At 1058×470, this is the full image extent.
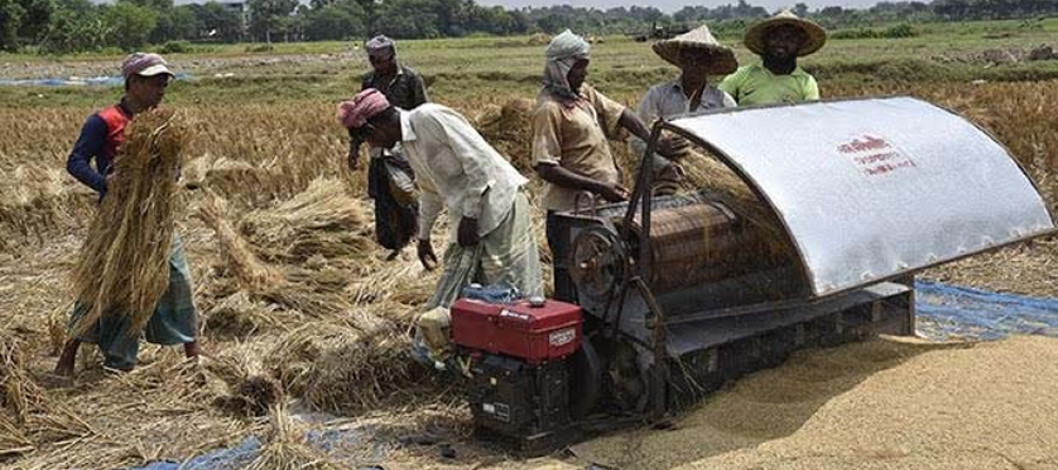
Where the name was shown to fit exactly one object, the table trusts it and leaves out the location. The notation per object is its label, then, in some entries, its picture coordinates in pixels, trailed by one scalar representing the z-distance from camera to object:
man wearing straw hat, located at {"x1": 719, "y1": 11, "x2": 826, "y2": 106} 6.01
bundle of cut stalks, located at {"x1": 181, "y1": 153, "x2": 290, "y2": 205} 9.83
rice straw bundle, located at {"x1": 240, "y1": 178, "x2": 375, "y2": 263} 7.62
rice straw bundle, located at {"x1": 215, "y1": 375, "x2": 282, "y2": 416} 5.12
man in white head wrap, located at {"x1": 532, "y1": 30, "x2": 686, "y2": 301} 5.09
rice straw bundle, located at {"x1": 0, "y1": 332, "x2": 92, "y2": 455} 4.82
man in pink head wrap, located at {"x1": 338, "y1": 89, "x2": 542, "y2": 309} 4.85
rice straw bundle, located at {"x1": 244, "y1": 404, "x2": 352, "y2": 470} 4.34
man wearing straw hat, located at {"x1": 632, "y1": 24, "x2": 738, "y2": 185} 5.79
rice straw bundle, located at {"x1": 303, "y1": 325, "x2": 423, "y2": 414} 5.24
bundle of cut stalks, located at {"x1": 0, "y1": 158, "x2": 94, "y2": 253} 9.27
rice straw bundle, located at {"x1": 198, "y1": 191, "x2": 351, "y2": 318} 6.84
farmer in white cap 5.56
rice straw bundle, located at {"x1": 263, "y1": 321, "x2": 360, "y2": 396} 5.45
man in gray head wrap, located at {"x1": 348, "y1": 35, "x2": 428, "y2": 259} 6.24
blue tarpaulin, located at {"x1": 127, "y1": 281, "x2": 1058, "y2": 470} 6.25
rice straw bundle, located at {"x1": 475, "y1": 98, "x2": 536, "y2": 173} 10.44
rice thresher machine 4.40
